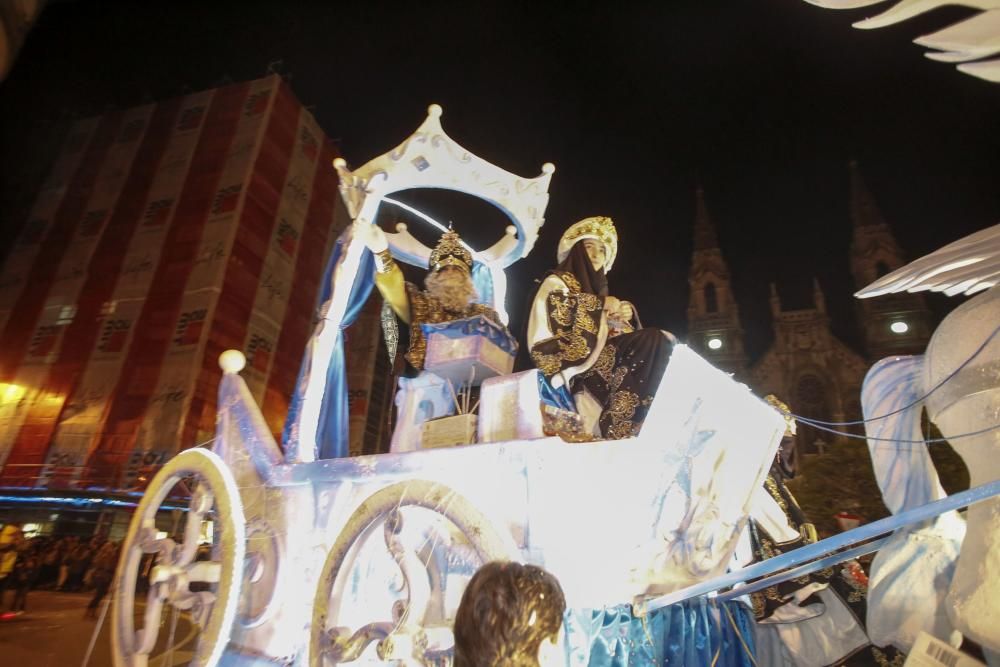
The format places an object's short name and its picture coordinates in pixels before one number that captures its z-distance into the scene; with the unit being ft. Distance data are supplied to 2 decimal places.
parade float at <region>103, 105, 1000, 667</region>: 7.43
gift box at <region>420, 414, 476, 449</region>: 9.35
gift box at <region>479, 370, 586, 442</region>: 8.42
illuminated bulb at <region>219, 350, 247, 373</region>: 10.91
